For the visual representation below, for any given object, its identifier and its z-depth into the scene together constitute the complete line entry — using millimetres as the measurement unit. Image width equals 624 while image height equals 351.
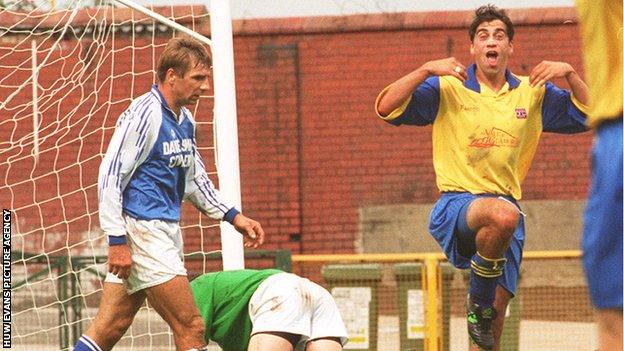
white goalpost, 16391
